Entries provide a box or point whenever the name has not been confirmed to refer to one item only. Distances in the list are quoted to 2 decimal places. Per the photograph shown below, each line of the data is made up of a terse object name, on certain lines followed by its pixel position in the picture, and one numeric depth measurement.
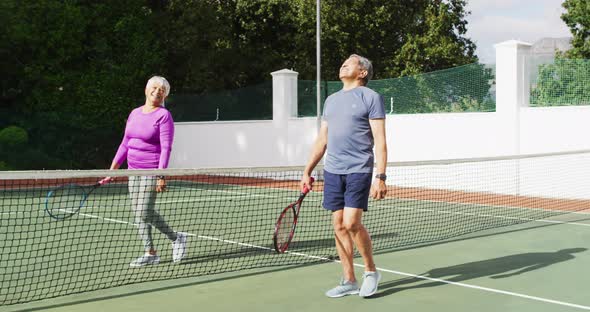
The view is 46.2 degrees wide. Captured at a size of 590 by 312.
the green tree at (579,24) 26.20
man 5.04
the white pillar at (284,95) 19.55
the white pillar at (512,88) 14.15
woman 6.35
